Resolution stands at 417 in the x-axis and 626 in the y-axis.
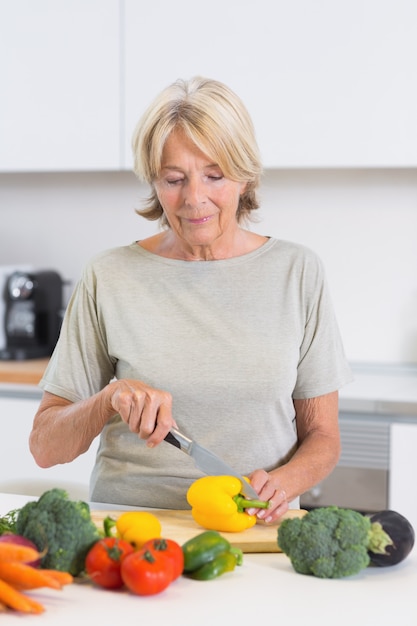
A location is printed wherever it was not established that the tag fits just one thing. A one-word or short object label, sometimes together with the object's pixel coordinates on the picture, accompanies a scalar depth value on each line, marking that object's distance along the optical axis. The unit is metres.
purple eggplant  1.33
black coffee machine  3.07
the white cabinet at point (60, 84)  2.87
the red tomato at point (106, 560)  1.23
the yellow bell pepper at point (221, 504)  1.45
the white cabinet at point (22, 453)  2.76
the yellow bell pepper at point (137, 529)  1.30
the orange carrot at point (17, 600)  1.16
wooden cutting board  1.42
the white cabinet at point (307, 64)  2.66
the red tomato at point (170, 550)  1.22
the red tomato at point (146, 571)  1.20
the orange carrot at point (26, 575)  1.18
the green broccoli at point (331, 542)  1.27
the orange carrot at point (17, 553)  1.18
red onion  1.21
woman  1.69
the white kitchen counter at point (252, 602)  1.17
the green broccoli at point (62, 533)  1.23
